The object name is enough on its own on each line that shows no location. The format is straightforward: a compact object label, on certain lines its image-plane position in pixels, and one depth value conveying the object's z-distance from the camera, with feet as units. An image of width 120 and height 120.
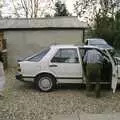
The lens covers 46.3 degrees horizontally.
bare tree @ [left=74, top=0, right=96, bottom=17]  33.28
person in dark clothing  14.91
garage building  26.59
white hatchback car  15.79
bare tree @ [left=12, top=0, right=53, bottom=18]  59.64
